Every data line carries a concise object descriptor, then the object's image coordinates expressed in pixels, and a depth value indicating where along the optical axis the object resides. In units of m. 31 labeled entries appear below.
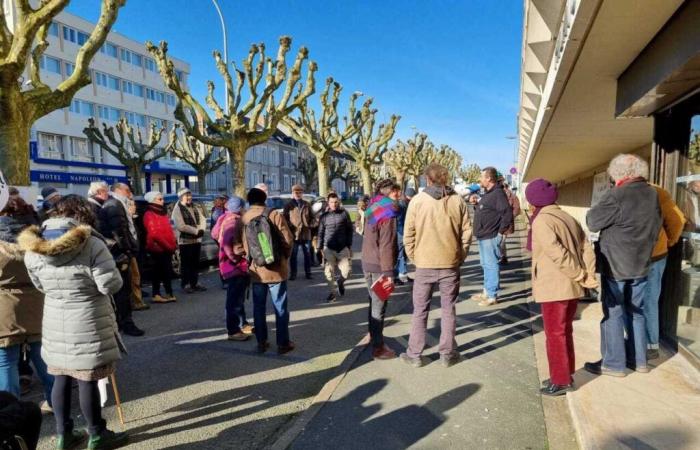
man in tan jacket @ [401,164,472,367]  4.30
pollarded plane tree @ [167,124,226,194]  38.06
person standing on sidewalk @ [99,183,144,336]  5.74
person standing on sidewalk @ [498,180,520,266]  8.62
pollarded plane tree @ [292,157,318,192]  65.62
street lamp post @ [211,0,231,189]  17.94
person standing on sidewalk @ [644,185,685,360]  3.88
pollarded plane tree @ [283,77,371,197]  24.81
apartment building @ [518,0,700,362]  3.17
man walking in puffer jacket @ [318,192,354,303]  7.34
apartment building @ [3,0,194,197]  35.78
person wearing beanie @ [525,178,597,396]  3.55
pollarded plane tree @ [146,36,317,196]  16.36
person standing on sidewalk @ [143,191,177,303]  7.44
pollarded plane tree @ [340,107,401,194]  31.12
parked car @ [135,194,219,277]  7.75
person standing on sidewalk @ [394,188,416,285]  8.88
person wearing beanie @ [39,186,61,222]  5.93
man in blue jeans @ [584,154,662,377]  3.61
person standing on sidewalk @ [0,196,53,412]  3.25
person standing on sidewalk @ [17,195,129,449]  2.91
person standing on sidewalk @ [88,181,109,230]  5.96
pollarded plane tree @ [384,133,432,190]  45.41
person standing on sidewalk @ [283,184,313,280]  9.24
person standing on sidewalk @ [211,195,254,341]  5.38
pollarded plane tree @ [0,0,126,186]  7.59
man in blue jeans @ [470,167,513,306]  6.93
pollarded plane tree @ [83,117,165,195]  31.56
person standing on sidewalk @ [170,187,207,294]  8.05
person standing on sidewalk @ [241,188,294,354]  4.88
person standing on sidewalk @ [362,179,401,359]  4.72
